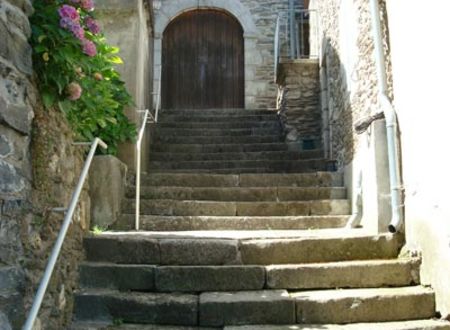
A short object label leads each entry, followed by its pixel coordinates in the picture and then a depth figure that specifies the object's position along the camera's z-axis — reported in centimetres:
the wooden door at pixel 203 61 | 1047
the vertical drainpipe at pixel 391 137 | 375
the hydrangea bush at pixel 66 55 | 250
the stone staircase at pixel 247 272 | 313
